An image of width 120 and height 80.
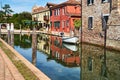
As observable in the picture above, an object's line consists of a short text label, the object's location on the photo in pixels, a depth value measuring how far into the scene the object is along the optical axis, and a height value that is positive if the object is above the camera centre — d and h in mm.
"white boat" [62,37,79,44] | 12954 -672
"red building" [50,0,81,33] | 19382 +4109
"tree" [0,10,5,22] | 33029 +6674
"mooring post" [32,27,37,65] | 6692 -1208
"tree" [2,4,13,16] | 34436 +8975
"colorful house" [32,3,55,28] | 25998 +5236
